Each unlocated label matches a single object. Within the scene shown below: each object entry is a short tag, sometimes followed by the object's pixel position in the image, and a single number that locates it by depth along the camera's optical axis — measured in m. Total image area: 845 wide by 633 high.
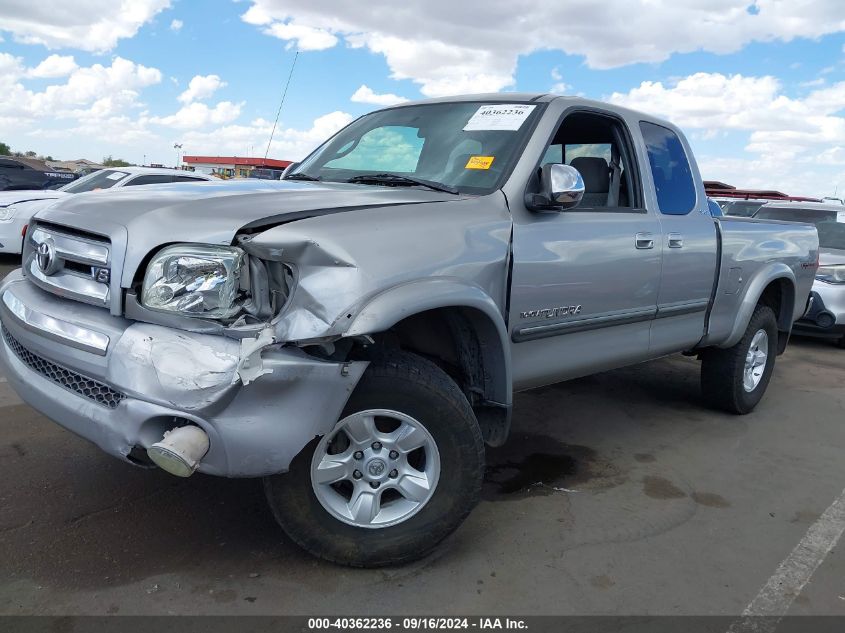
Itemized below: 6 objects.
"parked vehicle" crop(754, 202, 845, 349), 7.75
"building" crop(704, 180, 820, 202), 18.62
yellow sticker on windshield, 3.34
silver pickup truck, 2.33
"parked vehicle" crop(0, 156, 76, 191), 14.44
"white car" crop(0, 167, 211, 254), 9.59
